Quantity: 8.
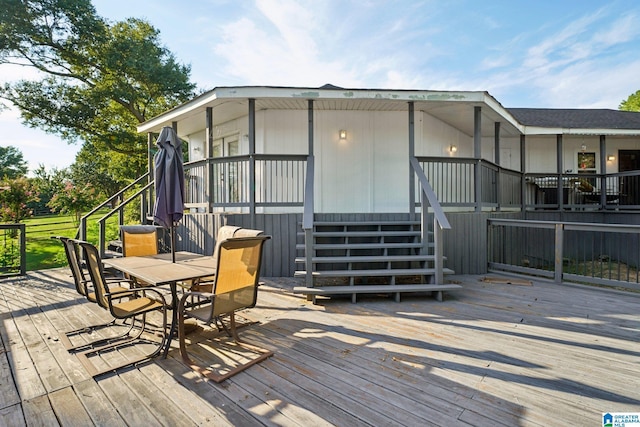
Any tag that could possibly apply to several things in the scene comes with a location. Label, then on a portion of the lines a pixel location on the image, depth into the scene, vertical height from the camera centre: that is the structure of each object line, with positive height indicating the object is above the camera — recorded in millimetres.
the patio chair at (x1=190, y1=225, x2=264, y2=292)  3605 -330
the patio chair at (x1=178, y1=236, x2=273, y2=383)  2467 -703
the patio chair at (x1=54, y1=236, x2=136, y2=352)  2916 -756
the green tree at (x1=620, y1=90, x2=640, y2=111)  29669 +10575
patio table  2770 -608
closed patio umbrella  3570 +323
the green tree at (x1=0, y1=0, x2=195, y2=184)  12742 +6672
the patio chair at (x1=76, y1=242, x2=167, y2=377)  2568 -915
